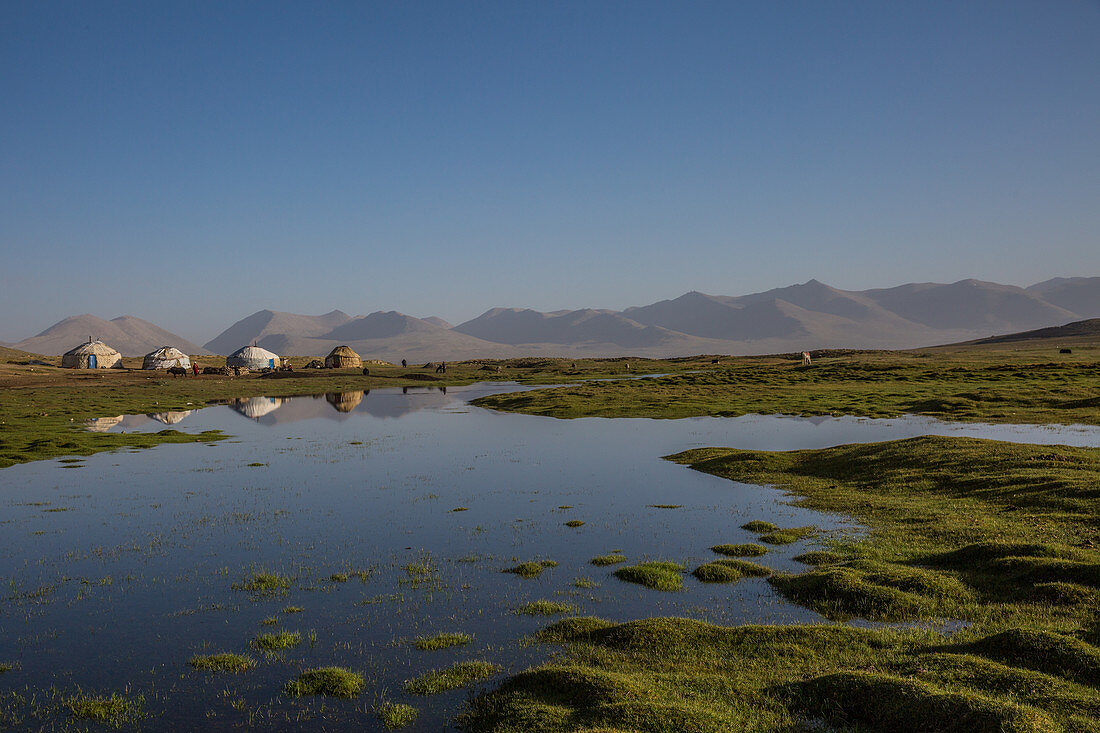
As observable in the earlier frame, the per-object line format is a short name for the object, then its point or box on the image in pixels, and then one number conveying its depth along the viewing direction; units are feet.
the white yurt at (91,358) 513.86
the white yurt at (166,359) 515.09
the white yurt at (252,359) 525.34
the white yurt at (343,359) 565.94
